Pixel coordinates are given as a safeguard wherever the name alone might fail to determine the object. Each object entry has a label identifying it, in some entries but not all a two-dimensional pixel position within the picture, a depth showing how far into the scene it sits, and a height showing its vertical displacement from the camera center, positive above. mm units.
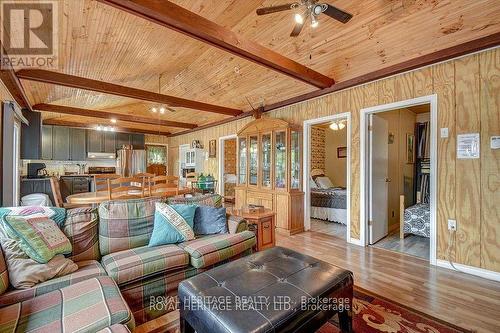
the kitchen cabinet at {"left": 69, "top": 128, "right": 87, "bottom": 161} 6860 +706
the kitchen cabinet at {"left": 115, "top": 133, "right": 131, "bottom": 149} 7720 +946
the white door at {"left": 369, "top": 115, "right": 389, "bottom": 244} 3533 -202
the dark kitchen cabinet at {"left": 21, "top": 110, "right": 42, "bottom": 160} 4406 +611
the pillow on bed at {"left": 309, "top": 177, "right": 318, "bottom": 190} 5801 -486
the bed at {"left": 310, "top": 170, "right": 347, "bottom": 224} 4734 -811
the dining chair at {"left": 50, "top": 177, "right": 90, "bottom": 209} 3002 -363
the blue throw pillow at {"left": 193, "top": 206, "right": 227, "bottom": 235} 2629 -627
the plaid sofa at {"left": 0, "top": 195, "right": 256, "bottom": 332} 1199 -766
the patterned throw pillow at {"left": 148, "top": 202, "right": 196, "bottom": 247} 2244 -595
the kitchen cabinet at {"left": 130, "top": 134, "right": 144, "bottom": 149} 8082 +949
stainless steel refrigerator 7645 +209
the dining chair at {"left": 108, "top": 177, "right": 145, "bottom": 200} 3295 -373
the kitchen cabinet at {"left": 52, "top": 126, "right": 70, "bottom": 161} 6588 +710
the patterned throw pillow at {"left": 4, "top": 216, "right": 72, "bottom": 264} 1578 -493
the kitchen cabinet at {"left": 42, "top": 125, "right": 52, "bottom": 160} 6422 +713
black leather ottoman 1183 -755
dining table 3238 -437
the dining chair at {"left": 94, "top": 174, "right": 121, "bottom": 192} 3494 -309
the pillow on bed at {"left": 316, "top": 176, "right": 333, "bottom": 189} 6082 -440
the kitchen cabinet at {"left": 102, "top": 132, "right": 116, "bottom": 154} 7449 +803
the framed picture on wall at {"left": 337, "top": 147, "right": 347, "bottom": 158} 6885 +428
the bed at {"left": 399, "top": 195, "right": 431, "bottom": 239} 3426 -837
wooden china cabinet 4188 -68
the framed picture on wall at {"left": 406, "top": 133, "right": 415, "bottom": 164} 4965 +388
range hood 7164 +367
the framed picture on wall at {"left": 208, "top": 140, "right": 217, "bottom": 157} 6911 +568
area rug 1683 -1193
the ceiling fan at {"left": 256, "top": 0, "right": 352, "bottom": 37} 1820 +1257
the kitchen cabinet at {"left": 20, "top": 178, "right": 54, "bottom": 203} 4461 -374
